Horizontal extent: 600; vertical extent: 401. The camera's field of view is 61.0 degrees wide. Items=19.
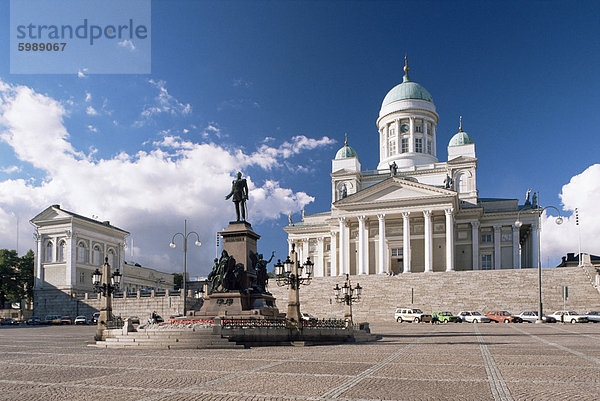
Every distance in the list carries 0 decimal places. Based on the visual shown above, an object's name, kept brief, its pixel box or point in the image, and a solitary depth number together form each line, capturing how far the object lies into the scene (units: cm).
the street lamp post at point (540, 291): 3791
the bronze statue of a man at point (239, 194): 2556
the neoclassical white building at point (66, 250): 6888
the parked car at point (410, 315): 4359
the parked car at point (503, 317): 4202
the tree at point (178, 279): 10519
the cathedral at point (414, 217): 6462
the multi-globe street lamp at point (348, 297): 2950
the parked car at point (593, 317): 3941
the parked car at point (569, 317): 3969
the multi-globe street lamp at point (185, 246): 4072
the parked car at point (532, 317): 4106
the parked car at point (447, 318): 4342
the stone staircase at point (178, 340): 1911
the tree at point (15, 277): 7125
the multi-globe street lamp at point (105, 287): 2345
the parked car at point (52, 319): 5396
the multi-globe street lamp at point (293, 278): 2117
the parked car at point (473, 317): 4278
